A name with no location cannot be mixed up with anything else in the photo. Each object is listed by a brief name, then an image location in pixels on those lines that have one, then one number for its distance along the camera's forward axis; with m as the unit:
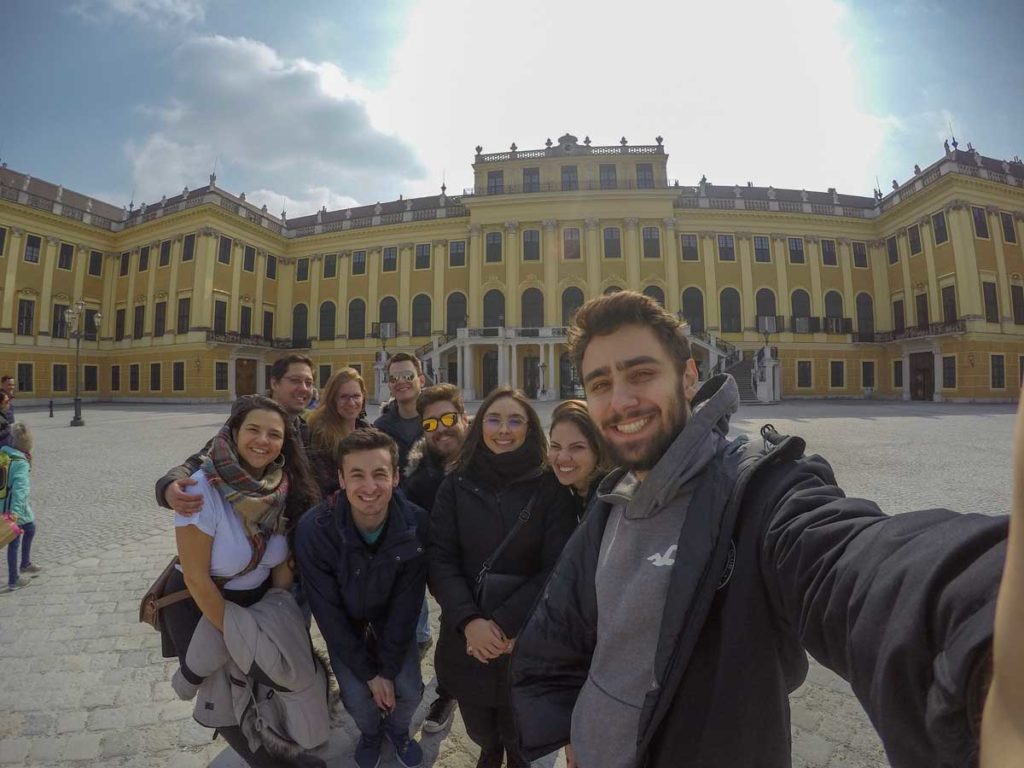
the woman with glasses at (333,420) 2.74
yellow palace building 27.42
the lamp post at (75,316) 18.31
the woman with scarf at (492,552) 1.98
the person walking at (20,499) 3.78
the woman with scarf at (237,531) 1.92
